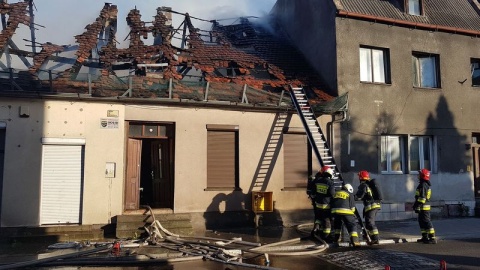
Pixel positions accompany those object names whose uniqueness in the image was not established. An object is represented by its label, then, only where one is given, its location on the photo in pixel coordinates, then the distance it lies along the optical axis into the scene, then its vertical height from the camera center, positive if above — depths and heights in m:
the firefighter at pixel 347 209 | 9.74 -0.74
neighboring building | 14.39 +3.03
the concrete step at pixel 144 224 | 11.08 -1.24
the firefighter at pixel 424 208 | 10.34 -0.75
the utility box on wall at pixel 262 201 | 12.63 -0.71
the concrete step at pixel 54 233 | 10.83 -1.45
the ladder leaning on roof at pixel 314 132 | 12.19 +1.31
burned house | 11.30 +1.27
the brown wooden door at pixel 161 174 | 12.89 +0.07
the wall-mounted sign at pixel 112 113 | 11.95 +1.75
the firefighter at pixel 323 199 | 10.22 -0.54
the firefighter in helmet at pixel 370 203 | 10.20 -0.63
